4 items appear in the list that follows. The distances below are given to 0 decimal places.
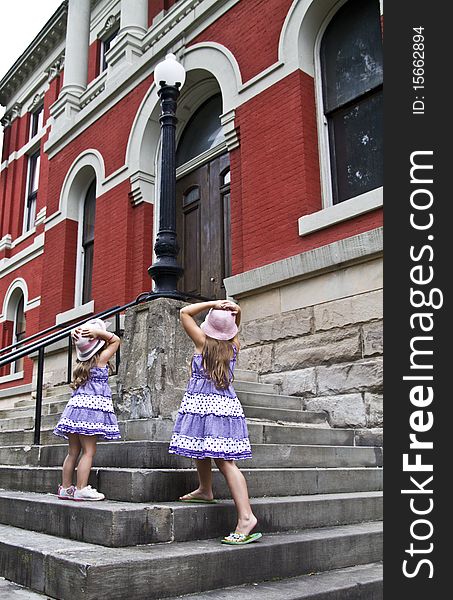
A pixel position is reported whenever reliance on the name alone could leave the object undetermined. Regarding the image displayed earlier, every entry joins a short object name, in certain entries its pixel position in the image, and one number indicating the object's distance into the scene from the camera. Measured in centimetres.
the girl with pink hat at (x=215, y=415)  369
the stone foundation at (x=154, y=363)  525
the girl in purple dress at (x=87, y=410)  429
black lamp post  566
